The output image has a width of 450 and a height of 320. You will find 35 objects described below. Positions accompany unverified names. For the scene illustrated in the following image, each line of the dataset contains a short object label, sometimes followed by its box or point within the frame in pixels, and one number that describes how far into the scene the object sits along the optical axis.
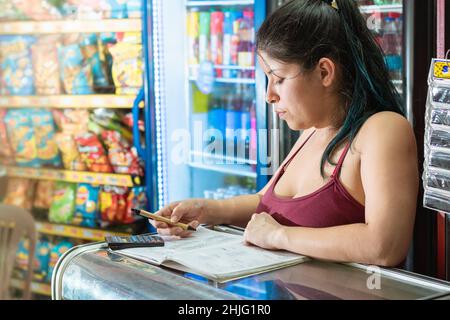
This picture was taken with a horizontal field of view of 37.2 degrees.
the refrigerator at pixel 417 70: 2.52
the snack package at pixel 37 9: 4.02
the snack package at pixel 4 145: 4.27
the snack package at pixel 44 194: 4.28
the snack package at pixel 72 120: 4.05
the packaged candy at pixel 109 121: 3.95
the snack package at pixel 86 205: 4.08
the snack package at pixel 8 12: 4.13
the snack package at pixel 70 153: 4.07
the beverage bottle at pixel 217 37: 3.77
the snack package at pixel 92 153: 3.99
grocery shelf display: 3.79
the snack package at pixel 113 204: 3.97
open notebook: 1.38
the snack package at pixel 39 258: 4.31
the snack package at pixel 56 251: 4.27
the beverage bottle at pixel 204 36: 3.80
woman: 1.50
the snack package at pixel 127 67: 3.80
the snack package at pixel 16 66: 4.18
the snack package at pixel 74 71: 4.00
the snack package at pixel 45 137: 4.17
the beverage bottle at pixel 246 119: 3.59
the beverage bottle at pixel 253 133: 3.52
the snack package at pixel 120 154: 3.89
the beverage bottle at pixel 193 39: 3.83
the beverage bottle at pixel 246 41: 3.62
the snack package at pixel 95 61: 3.96
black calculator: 1.63
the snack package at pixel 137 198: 3.87
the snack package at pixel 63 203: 4.18
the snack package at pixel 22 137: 4.22
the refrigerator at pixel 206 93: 3.67
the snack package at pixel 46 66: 4.09
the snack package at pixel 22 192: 4.34
